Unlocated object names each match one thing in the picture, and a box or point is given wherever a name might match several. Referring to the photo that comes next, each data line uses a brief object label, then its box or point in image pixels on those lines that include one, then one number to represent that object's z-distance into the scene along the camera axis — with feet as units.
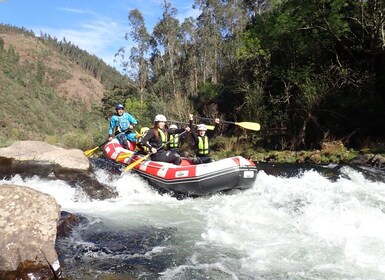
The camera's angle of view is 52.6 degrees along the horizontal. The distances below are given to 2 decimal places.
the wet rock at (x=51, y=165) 30.37
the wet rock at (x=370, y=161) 44.75
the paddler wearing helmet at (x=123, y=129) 41.45
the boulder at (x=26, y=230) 14.01
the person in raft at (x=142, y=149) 34.54
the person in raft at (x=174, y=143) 32.73
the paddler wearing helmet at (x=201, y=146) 31.65
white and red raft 27.30
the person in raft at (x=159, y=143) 31.50
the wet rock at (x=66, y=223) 18.64
